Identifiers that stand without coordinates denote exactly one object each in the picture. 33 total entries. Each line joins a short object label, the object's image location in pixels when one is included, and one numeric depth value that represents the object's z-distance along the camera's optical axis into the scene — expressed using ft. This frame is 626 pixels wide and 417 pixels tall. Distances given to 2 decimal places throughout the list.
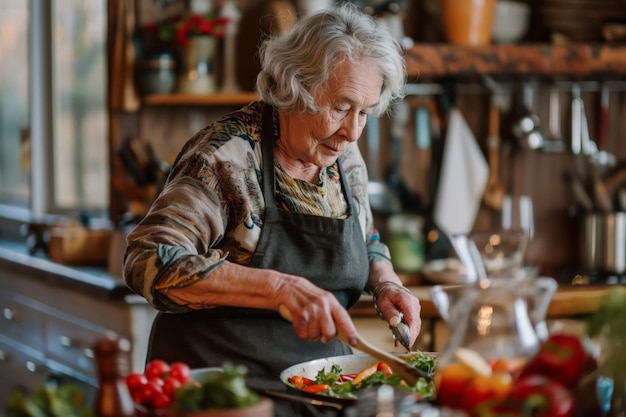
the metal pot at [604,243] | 13.47
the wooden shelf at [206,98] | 13.22
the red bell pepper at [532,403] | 6.25
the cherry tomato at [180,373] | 7.22
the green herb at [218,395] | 6.25
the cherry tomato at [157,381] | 7.13
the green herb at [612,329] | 6.71
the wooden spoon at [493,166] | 13.98
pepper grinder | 6.37
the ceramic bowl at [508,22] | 13.68
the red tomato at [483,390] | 6.44
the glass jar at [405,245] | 13.35
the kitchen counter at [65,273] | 12.15
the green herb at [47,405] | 6.24
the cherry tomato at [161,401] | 7.01
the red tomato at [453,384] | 6.55
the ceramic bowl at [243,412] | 6.17
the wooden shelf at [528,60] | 13.09
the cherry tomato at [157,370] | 7.27
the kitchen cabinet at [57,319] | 12.10
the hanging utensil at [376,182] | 13.84
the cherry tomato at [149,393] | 7.09
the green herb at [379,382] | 7.26
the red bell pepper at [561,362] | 6.62
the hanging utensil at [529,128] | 13.99
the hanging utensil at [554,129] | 14.06
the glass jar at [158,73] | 13.38
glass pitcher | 6.69
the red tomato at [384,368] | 7.72
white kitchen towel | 13.67
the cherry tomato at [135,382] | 7.17
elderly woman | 8.57
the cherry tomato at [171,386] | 7.05
